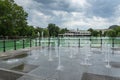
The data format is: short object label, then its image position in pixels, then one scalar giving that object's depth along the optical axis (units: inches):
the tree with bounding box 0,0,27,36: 875.9
